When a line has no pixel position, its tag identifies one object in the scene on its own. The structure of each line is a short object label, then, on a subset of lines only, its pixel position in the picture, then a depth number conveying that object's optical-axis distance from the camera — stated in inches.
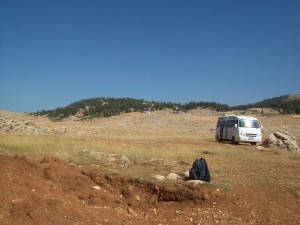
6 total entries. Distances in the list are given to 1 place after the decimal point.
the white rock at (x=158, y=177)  336.5
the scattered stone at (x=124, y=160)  437.9
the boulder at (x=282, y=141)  761.2
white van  888.3
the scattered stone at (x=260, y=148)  743.8
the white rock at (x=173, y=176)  349.5
